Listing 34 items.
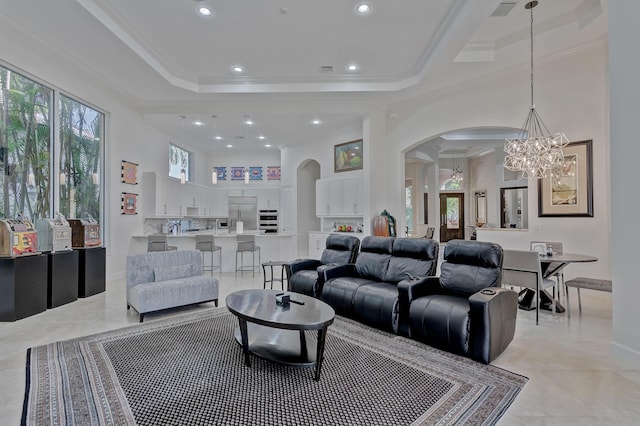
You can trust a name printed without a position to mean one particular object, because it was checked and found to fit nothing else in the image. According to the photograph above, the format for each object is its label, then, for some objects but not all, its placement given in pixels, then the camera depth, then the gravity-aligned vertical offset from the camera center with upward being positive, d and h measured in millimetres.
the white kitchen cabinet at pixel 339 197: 7754 +431
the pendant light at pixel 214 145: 7295 +2201
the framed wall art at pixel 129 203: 6645 +233
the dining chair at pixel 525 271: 3846 -707
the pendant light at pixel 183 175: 7241 +884
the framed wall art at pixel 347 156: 8008 +1471
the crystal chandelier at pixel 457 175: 11781 +1403
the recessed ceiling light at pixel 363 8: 4102 +2638
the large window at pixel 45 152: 4383 +973
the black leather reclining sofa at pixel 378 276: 3494 -809
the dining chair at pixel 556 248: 4527 -492
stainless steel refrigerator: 10812 +136
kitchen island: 6949 -687
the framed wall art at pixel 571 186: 5055 +442
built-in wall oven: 10828 -200
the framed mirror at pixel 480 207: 11930 +252
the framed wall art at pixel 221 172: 11211 +1438
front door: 13141 -94
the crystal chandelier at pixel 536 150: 4762 +946
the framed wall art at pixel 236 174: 11219 +1387
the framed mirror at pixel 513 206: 10078 +237
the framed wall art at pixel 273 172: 11258 +1439
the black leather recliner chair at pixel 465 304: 2803 -851
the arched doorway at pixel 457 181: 9977 +1219
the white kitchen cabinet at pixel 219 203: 10383 +366
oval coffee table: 2516 -853
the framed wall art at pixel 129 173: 6648 +876
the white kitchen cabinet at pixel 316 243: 8484 -776
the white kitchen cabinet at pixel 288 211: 10164 +96
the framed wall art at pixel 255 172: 11203 +1435
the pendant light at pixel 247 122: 7416 +2214
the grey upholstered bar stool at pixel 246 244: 6805 -635
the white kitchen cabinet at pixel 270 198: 10797 +535
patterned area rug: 2068 -1281
